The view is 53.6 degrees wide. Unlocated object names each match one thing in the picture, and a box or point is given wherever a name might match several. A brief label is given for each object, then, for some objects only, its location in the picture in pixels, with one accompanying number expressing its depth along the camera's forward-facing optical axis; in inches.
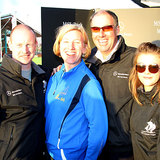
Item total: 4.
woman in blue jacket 66.8
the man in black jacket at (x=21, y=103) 66.6
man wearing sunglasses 78.7
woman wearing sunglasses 68.4
